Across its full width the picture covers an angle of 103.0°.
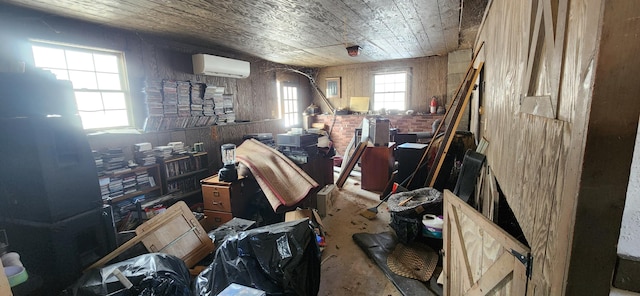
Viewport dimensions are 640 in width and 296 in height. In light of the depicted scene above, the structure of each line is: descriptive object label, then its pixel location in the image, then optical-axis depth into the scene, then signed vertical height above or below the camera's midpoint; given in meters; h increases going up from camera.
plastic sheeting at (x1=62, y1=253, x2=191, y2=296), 1.41 -0.92
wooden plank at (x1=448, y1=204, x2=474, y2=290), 1.39 -0.79
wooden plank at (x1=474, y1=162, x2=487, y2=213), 2.37 -0.78
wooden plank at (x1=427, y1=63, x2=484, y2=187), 3.05 -0.33
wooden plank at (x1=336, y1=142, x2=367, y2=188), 4.53 -0.91
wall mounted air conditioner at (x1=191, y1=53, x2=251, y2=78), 4.09 +0.84
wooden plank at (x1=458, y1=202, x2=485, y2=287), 1.25 -0.71
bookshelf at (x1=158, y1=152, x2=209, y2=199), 3.48 -0.81
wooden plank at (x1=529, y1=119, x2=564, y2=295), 0.68 -0.27
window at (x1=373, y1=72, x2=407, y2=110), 6.23 +0.49
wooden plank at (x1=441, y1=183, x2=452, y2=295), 1.69 -0.98
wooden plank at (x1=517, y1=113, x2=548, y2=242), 0.82 -0.22
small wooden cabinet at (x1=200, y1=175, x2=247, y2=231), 2.88 -0.97
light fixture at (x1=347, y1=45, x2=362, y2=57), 4.26 +1.03
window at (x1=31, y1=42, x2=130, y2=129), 2.77 +0.52
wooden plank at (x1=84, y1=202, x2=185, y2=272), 1.74 -0.92
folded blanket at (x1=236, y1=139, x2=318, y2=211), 2.71 -0.71
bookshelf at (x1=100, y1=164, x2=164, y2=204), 2.92 -0.75
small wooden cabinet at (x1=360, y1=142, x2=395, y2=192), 4.32 -0.95
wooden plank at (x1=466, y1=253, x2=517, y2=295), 0.98 -0.72
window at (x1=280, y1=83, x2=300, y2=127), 6.47 +0.25
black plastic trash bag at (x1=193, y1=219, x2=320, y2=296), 1.66 -0.98
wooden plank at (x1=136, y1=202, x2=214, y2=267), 1.99 -0.97
